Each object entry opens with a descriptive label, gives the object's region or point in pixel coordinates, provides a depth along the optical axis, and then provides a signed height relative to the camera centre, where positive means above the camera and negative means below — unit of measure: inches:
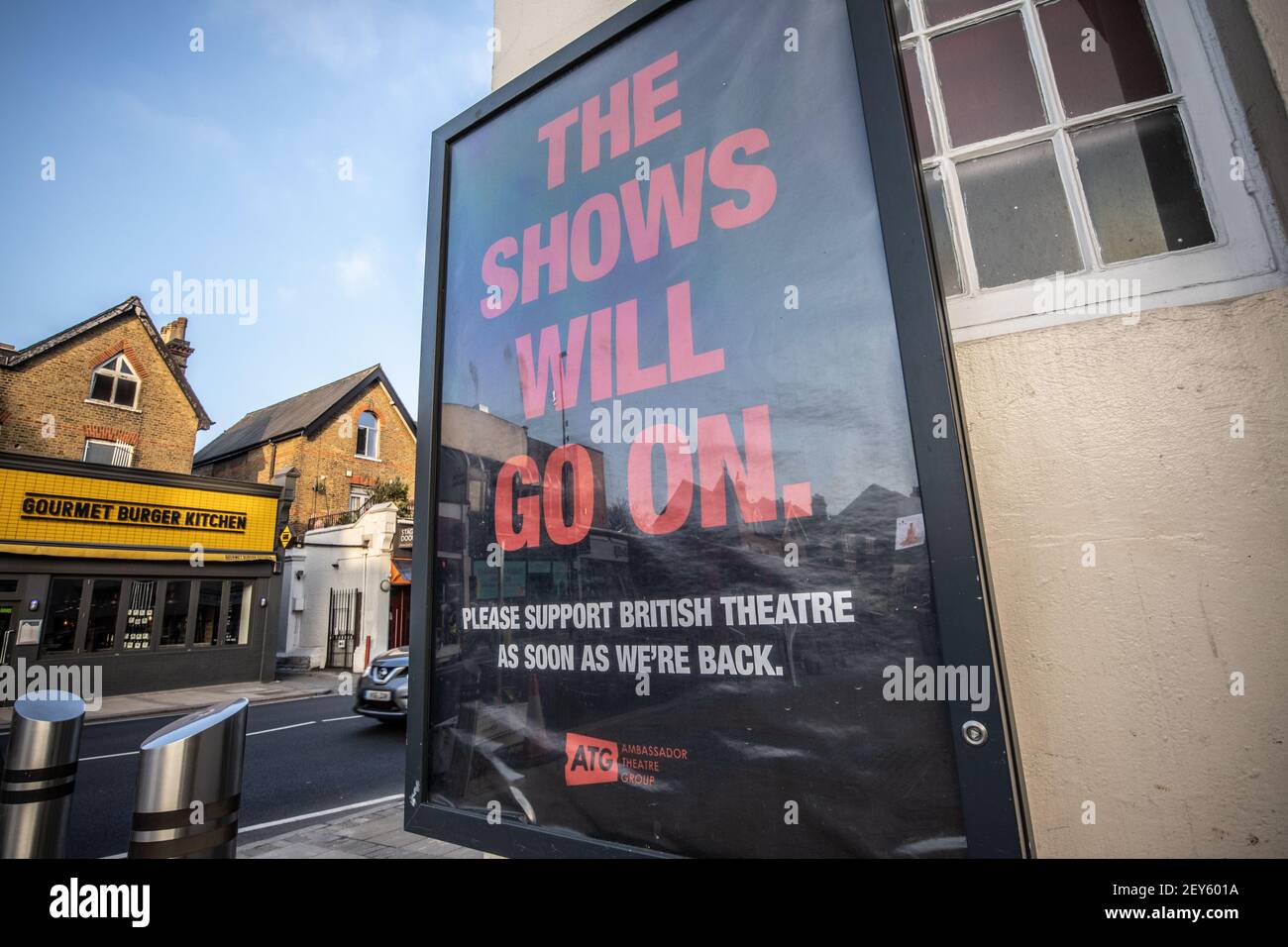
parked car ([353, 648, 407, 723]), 347.3 -48.2
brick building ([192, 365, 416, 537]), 887.7 +268.7
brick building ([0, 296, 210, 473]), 671.1 +279.2
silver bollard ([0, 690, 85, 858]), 113.5 -29.6
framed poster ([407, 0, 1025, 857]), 50.3 +11.9
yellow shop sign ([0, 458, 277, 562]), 522.6 +104.3
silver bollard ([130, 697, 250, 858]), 78.3 -23.4
